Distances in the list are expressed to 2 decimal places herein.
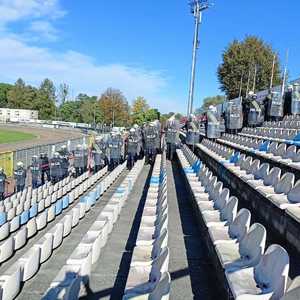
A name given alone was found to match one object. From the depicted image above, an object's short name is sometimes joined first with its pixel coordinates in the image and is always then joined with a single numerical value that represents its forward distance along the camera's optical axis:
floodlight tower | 16.40
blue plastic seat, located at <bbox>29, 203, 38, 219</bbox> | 6.43
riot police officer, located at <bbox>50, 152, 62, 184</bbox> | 10.41
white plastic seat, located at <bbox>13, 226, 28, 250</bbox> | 4.59
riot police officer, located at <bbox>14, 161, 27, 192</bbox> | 9.14
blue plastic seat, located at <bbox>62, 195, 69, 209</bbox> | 6.90
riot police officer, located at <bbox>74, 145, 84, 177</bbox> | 11.52
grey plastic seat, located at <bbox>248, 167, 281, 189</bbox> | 3.92
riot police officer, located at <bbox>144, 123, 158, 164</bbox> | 11.81
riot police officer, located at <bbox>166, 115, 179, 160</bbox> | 12.45
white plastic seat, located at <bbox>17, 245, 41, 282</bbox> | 3.49
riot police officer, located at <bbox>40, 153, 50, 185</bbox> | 10.31
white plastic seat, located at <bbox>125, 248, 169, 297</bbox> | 2.59
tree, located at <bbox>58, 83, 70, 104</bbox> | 83.46
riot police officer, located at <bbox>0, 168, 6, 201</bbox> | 8.16
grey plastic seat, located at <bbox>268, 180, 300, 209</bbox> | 3.04
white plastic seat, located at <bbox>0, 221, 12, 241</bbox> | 5.19
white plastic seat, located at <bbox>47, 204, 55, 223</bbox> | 5.95
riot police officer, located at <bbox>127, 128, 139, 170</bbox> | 11.45
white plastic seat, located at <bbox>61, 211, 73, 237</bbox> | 4.92
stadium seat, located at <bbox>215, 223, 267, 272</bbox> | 2.43
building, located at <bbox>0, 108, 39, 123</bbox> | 73.38
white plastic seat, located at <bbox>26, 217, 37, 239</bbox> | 5.10
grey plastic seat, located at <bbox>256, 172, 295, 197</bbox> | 3.49
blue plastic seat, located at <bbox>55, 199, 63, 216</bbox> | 6.40
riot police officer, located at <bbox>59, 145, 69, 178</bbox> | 10.65
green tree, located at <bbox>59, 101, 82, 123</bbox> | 71.65
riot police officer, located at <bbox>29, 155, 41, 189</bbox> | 10.07
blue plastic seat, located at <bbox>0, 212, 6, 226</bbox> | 5.96
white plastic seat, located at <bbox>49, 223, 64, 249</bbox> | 4.39
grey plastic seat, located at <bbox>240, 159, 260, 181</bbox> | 4.60
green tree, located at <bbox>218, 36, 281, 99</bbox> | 29.09
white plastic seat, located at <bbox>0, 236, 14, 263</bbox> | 4.15
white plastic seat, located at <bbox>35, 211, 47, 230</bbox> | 5.44
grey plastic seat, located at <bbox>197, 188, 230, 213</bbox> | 3.90
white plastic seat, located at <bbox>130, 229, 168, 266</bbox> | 3.14
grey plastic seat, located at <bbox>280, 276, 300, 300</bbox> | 1.57
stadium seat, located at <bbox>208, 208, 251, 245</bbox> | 2.93
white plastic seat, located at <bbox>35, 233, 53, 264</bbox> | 3.96
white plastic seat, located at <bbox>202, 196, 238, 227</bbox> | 3.41
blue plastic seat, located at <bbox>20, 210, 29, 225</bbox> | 5.98
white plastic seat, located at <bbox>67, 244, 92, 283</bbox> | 3.20
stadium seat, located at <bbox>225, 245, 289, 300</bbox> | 1.90
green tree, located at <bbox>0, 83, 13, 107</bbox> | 87.44
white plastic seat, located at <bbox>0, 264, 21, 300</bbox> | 2.92
